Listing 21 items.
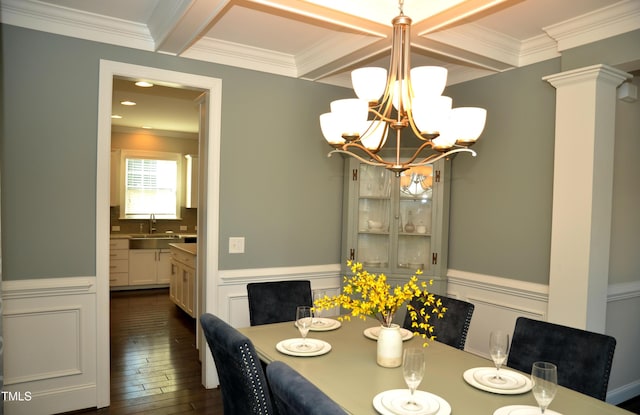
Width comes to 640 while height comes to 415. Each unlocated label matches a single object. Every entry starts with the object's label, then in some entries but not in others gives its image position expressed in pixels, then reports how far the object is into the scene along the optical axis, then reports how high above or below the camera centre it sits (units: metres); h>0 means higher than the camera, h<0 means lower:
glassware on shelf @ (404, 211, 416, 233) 3.88 -0.23
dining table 1.65 -0.74
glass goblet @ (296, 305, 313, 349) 2.16 -0.57
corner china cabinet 3.79 -0.19
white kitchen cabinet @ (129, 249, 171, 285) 7.27 -1.19
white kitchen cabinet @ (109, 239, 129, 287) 7.11 -1.10
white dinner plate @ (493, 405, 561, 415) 1.55 -0.71
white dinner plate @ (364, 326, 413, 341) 2.43 -0.73
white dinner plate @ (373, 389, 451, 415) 1.54 -0.71
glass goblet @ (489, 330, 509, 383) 1.78 -0.56
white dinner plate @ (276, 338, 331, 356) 2.13 -0.72
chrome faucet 7.98 -0.50
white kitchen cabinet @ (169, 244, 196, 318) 5.29 -1.07
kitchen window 7.81 +0.13
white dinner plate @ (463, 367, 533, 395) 1.76 -0.72
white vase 2.02 -0.65
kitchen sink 7.25 -0.80
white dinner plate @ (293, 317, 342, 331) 2.58 -0.73
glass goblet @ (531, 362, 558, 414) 1.45 -0.57
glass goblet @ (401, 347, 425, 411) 1.54 -0.56
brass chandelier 1.94 +0.39
